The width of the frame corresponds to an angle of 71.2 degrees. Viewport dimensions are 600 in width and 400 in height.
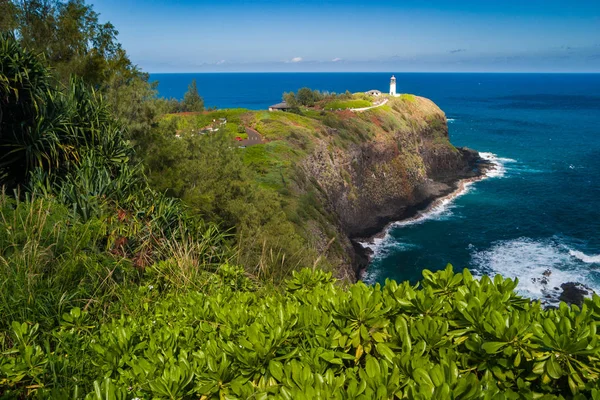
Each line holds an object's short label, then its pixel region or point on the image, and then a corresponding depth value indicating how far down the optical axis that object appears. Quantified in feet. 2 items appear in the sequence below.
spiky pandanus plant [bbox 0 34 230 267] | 35.55
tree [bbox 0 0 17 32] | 54.95
